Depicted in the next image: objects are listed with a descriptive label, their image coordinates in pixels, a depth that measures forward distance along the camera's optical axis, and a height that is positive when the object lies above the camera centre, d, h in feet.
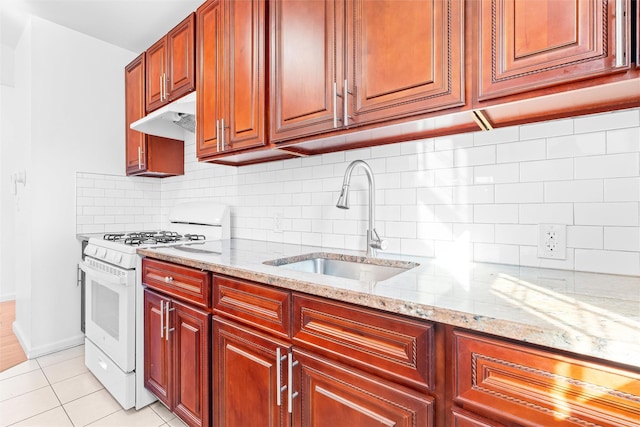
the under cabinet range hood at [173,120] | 6.75 +2.30
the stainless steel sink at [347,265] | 4.50 -0.82
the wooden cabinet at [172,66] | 6.68 +3.46
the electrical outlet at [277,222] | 6.65 -0.19
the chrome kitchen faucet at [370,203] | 4.71 +0.16
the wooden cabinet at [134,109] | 8.39 +2.94
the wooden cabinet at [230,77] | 5.26 +2.51
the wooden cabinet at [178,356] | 4.60 -2.35
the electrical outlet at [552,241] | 3.63 -0.33
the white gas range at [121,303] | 5.73 -1.80
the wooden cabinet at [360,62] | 3.37 +1.94
